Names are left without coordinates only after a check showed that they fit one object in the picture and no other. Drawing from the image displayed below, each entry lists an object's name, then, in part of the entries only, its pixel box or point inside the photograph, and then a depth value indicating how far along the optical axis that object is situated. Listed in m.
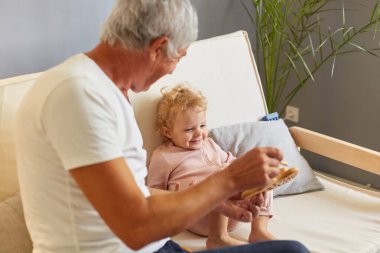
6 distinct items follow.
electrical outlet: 3.33
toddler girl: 1.99
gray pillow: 2.22
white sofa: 1.76
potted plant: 2.79
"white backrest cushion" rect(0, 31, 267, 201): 2.06
